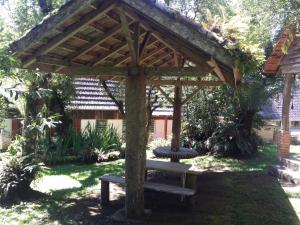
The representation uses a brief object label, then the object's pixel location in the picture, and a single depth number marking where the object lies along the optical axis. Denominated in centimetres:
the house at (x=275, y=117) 1434
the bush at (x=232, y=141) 1038
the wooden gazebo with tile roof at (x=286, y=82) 817
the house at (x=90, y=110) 1078
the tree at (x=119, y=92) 1047
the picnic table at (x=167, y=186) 488
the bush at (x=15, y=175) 516
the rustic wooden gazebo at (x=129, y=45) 377
